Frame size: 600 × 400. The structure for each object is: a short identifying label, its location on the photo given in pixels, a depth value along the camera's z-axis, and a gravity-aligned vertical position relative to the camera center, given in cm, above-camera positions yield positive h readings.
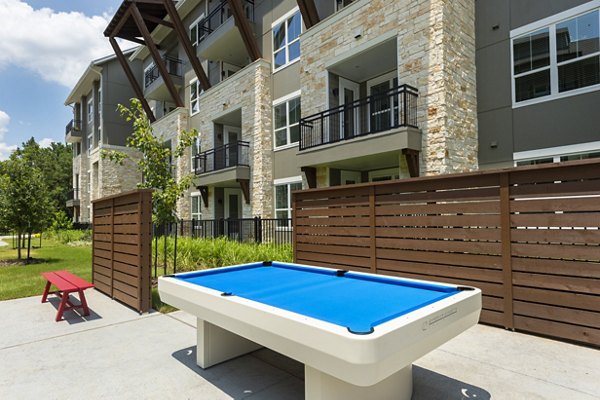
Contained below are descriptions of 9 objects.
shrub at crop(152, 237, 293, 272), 971 -133
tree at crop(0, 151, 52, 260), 1218 +43
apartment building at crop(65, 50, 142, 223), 2750 +674
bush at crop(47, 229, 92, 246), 2164 -165
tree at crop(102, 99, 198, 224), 798 +94
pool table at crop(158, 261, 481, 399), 211 -83
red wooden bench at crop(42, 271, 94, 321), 543 -122
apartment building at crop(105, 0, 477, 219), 970 +448
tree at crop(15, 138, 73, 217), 4463 +595
